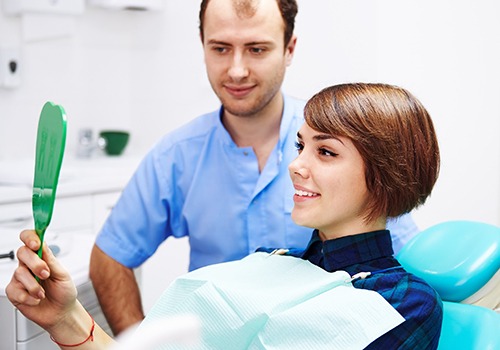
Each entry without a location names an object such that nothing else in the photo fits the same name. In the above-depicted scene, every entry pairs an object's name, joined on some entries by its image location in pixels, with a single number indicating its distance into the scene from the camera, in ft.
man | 5.89
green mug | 11.16
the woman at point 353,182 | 4.20
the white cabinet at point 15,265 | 4.69
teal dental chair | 4.04
